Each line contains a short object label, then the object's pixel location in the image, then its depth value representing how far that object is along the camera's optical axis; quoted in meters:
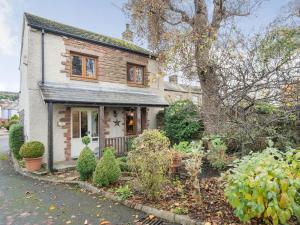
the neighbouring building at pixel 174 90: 20.26
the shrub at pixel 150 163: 4.74
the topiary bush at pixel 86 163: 6.52
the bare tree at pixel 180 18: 9.72
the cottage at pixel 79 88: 9.05
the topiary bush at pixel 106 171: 5.80
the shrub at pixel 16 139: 10.65
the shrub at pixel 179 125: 11.94
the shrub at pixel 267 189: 2.98
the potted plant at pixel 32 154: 8.05
